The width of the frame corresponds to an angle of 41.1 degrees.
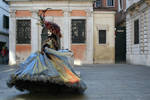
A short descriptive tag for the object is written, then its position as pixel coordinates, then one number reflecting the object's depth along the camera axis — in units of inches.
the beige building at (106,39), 734.5
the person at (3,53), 746.8
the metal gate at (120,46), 802.2
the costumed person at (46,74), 175.3
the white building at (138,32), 596.4
